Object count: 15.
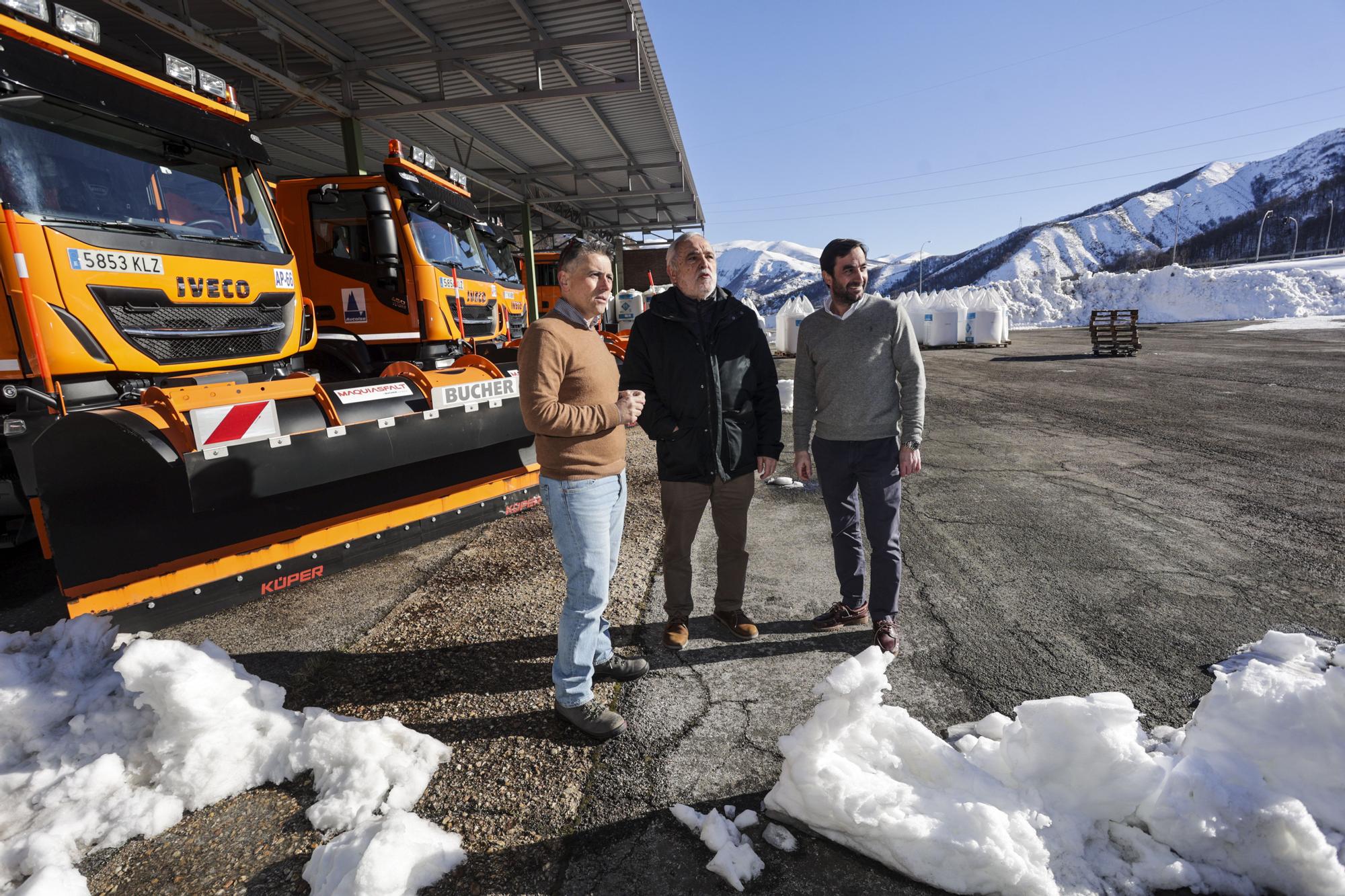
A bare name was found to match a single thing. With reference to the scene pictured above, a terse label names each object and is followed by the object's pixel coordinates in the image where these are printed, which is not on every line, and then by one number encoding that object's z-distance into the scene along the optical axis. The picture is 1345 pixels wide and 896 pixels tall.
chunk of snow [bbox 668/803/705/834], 2.09
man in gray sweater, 3.20
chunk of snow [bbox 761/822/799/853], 2.00
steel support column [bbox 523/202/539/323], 16.25
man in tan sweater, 2.46
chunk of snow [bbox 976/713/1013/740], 2.39
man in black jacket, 3.12
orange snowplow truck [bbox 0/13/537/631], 3.24
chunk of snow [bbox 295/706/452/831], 2.13
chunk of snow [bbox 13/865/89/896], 1.78
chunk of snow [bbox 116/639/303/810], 2.25
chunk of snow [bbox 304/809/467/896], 1.80
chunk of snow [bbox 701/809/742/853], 2.00
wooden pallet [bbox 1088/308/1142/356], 17.05
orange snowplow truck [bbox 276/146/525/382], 6.47
